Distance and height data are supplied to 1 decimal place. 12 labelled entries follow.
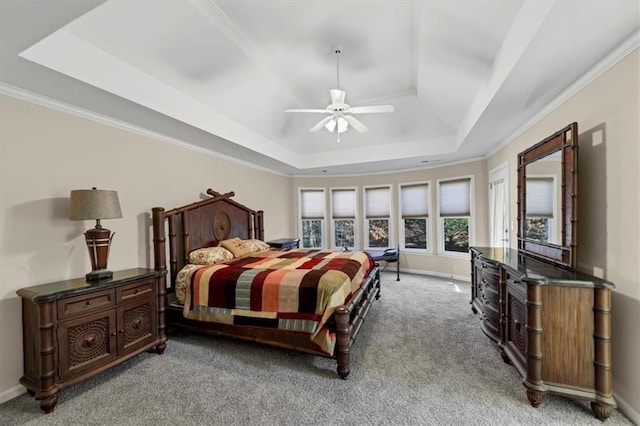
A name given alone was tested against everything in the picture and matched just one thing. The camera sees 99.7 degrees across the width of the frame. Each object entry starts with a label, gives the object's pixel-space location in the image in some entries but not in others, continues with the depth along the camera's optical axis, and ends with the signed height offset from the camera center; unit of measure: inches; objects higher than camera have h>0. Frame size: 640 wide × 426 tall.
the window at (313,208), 274.4 +0.9
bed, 99.7 -32.8
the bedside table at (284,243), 209.9 -26.5
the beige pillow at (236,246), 160.9 -21.7
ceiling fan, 120.6 +45.2
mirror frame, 87.3 +2.6
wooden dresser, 72.2 -37.2
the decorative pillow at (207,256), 140.1 -23.7
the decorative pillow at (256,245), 176.4 -23.7
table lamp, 94.8 -0.4
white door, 163.3 -0.1
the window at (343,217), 270.1 -8.1
